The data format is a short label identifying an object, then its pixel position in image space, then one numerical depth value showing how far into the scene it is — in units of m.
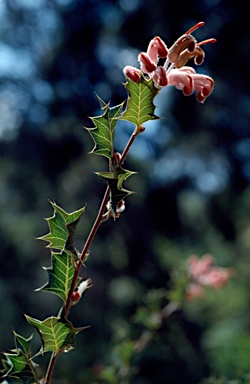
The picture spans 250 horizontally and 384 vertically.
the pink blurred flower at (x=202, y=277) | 1.22
